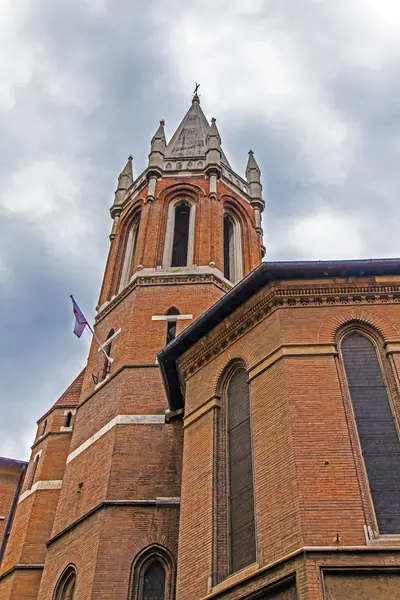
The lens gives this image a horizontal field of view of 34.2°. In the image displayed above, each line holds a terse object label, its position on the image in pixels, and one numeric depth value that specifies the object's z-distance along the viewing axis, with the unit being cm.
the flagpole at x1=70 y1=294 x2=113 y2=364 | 2049
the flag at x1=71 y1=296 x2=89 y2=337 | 2091
